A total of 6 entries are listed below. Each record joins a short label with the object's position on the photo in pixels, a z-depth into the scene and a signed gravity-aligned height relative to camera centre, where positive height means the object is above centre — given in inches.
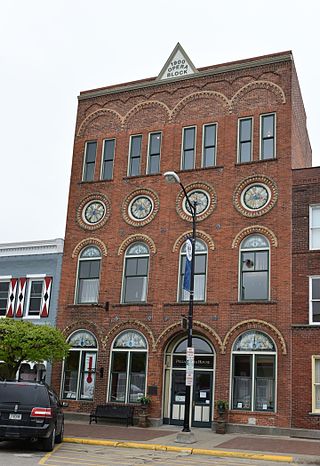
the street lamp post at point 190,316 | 707.4 +101.5
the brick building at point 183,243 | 905.5 +258.1
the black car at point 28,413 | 570.9 -22.4
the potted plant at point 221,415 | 849.5 -20.9
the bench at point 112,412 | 924.6 -28.2
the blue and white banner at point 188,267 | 753.4 +166.5
